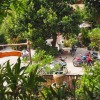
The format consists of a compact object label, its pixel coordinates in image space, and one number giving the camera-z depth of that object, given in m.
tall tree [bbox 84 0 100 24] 18.27
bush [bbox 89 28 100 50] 15.25
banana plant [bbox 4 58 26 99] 3.80
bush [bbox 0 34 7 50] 19.64
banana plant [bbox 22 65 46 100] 3.78
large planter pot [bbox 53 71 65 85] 10.58
